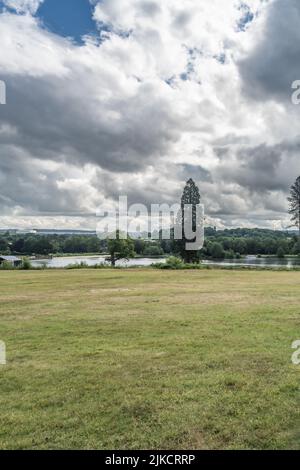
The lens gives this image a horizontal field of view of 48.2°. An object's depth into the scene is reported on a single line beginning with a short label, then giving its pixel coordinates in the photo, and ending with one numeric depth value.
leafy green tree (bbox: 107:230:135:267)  61.09
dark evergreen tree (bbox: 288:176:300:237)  54.00
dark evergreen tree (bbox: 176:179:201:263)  54.22
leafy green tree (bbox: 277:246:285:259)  76.25
